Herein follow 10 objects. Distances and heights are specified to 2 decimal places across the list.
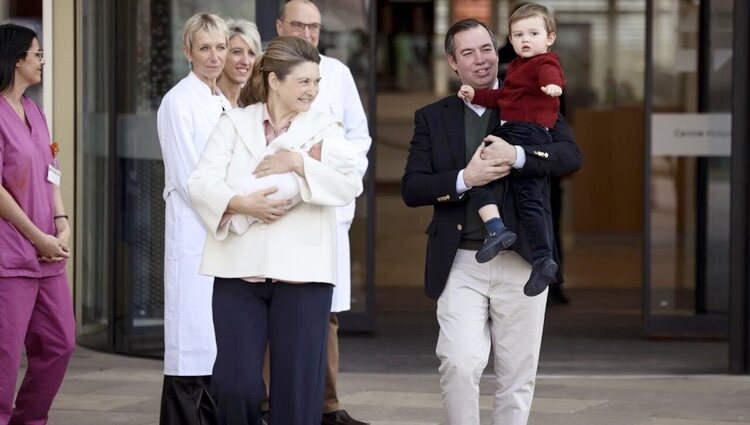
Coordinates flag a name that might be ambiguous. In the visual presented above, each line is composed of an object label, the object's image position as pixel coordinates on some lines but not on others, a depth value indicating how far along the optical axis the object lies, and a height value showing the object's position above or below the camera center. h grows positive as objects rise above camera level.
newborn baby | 9.75 +0.00
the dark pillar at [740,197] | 16.23 -0.08
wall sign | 19.73 +0.33
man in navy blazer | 10.56 -0.25
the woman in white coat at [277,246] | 9.77 -0.22
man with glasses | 13.08 +0.31
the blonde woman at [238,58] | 12.49 +0.52
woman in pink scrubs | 11.73 -0.27
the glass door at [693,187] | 19.53 -0.03
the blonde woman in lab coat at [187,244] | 11.87 -0.26
